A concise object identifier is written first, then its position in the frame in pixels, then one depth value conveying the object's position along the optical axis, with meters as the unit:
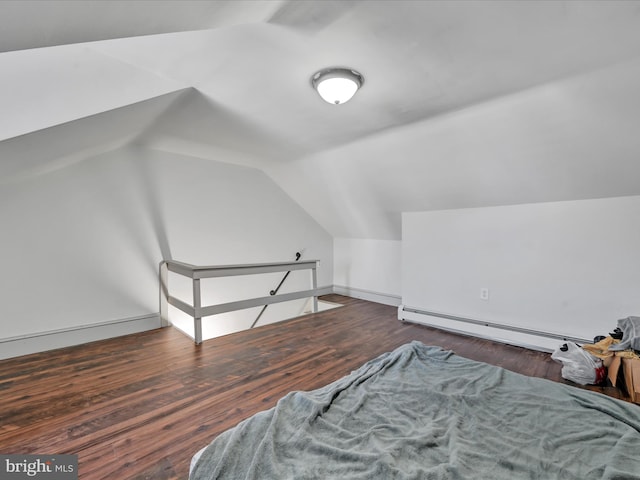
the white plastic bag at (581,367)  2.16
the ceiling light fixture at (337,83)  1.90
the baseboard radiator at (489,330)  2.78
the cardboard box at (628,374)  1.89
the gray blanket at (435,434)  1.30
